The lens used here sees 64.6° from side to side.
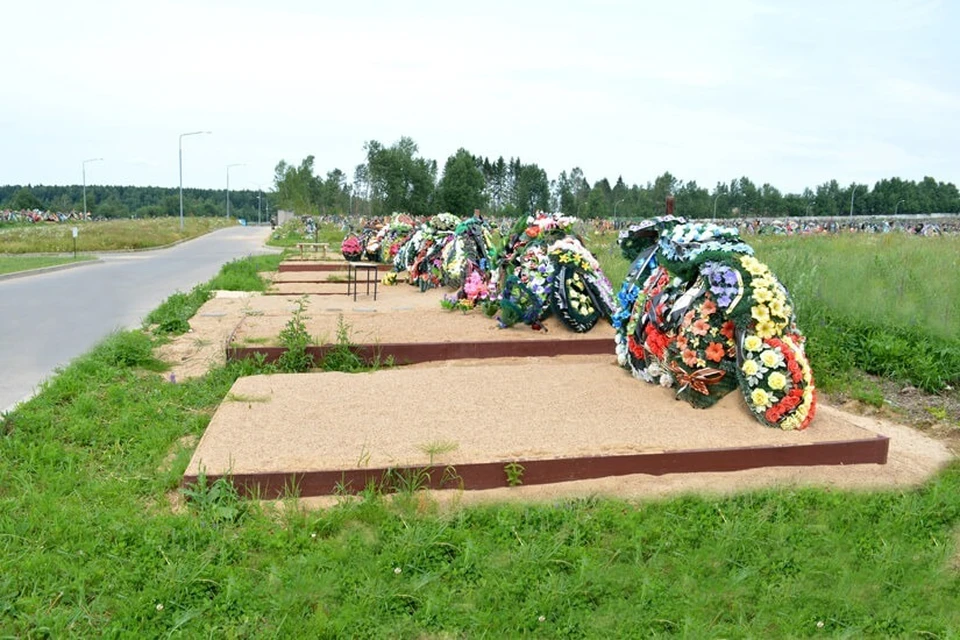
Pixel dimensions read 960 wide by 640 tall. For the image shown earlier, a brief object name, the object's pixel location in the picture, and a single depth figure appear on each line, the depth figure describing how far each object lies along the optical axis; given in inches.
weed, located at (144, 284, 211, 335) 399.2
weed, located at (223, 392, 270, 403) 239.8
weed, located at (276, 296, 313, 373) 301.4
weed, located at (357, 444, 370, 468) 183.9
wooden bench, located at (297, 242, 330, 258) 976.3
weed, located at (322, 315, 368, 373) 306.3
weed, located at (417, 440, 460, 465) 191.6
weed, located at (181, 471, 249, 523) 163.3
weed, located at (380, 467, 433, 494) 178.9
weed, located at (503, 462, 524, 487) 184.5
